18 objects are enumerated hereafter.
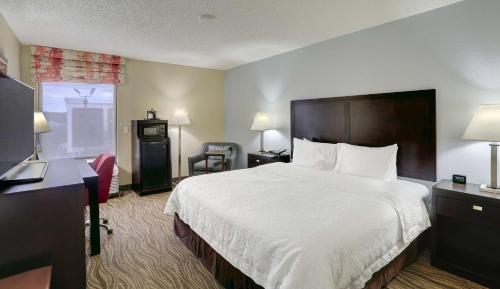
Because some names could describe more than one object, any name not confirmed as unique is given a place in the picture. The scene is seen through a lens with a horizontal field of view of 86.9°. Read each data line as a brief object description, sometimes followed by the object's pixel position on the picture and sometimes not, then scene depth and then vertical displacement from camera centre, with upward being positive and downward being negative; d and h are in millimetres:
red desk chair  2963 -374
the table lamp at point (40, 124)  3363 +232
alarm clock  2467 -360
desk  1407 -497
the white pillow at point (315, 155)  3434 -180
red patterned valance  4023 +1243
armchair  4980 -346
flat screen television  1511 +125
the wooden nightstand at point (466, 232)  2109 -818
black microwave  4621 +228
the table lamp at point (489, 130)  2162 +94
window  4320 +401
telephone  4341 -171
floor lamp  5048 +432
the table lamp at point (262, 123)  4543 +321
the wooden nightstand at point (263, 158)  4203 -280
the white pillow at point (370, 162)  2863 -234
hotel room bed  1515 -525
